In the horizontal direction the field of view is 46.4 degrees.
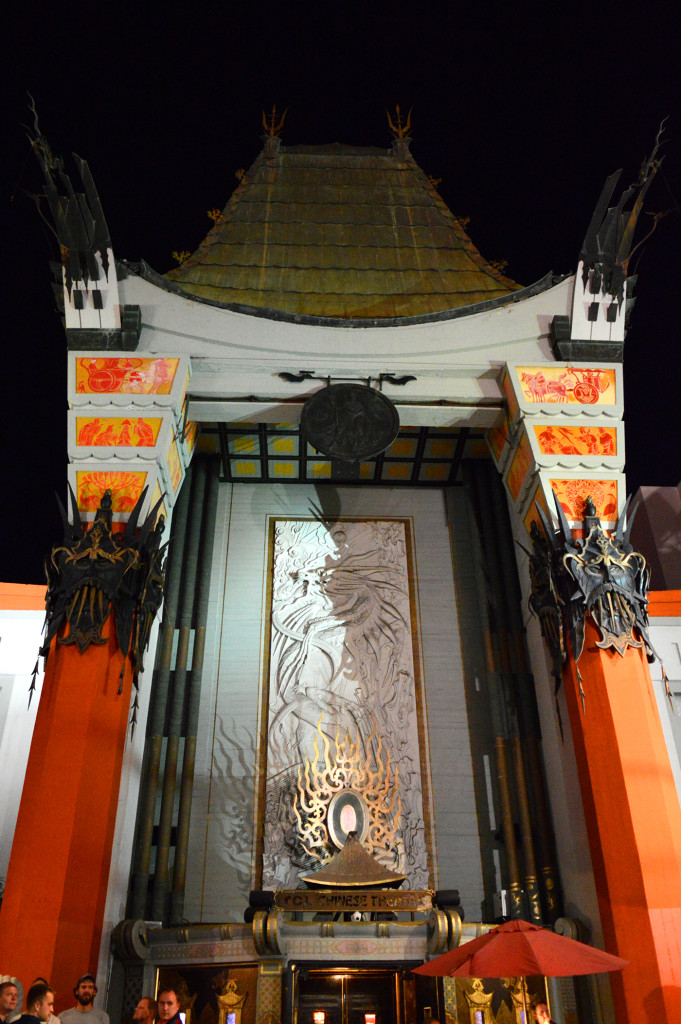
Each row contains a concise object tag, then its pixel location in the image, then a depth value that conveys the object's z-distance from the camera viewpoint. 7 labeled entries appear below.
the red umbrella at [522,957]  4.71
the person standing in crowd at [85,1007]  5.00
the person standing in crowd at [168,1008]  4.47
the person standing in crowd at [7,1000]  3.89
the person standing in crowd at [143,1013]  4.55
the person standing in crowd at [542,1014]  4.94
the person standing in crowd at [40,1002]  4.10
